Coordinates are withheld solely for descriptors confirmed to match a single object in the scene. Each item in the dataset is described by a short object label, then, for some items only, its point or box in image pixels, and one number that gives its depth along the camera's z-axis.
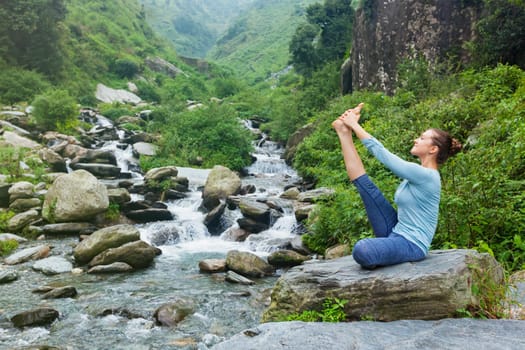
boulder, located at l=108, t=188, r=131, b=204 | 14.62
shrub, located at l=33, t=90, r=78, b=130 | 25.02
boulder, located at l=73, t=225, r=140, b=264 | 10.66
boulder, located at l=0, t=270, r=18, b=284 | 9.28
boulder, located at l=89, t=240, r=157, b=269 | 10.38
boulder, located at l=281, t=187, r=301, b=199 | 16.33
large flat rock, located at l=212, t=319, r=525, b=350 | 3.04
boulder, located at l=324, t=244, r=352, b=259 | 8.92
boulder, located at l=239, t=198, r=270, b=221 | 13.43
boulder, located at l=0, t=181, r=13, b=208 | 14.23
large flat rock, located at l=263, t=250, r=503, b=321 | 3.66
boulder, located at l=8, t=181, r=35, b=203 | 14.30
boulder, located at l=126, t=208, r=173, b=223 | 14.46
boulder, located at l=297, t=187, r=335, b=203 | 14.05
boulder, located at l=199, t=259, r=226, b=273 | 10.31
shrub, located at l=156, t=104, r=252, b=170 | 24.45
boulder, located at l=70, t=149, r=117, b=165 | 20.87
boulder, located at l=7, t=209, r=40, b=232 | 12.66
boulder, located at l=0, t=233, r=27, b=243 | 11.84
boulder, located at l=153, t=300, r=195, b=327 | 7.46
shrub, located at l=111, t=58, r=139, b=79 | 57.09
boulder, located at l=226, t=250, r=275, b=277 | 9.96
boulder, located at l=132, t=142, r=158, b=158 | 24.30
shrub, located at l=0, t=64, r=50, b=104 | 30.69
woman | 3.80
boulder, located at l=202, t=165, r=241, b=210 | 15.98
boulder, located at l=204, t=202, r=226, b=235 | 14.01
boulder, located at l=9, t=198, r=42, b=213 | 13.86
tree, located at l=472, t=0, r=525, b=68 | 15.38
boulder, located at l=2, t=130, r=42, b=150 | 20.89
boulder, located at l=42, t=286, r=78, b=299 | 8.49
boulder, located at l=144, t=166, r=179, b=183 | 17.75
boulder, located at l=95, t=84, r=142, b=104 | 45.69
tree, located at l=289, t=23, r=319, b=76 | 35.16
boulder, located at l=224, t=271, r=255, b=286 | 9.46
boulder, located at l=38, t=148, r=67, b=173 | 18.81
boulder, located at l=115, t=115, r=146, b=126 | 32.84
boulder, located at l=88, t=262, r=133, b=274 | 10.02
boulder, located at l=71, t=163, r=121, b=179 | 19.62
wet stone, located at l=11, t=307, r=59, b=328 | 7.21
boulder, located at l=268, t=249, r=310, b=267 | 10.62
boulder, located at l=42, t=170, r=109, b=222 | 13.14
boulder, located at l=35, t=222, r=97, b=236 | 12.70
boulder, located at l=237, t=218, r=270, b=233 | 13.33
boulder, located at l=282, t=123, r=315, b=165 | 24.34
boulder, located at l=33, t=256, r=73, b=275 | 9.99
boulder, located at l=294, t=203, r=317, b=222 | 13.00
